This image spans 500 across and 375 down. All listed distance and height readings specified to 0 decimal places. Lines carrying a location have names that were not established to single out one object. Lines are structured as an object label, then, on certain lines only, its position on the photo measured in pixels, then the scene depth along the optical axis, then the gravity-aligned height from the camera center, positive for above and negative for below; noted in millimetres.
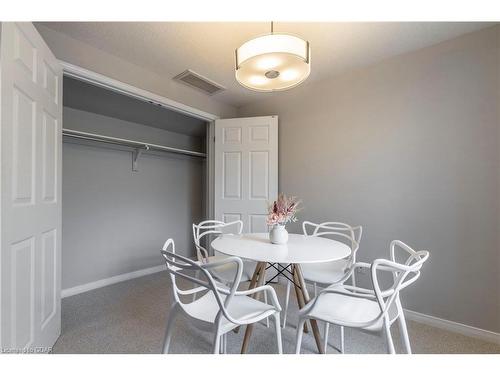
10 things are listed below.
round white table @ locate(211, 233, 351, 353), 1428 -414
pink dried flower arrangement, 1753 -183
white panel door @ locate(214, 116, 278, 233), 2973 +218
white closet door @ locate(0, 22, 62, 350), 1205 -30
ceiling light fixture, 1369 +766
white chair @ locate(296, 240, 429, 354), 1090 -655
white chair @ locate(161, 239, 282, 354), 1094 -659
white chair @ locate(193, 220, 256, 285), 1810 -663
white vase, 1776 -355
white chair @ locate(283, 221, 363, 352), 1785 -652
